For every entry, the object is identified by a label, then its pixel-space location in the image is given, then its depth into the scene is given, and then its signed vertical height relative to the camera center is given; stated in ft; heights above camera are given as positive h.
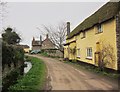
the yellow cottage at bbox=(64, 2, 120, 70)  30.79 +3.58
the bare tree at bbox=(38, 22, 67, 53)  113.29 +13.31
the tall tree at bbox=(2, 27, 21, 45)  79.91 +10.17
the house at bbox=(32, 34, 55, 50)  157.73 +7.23
